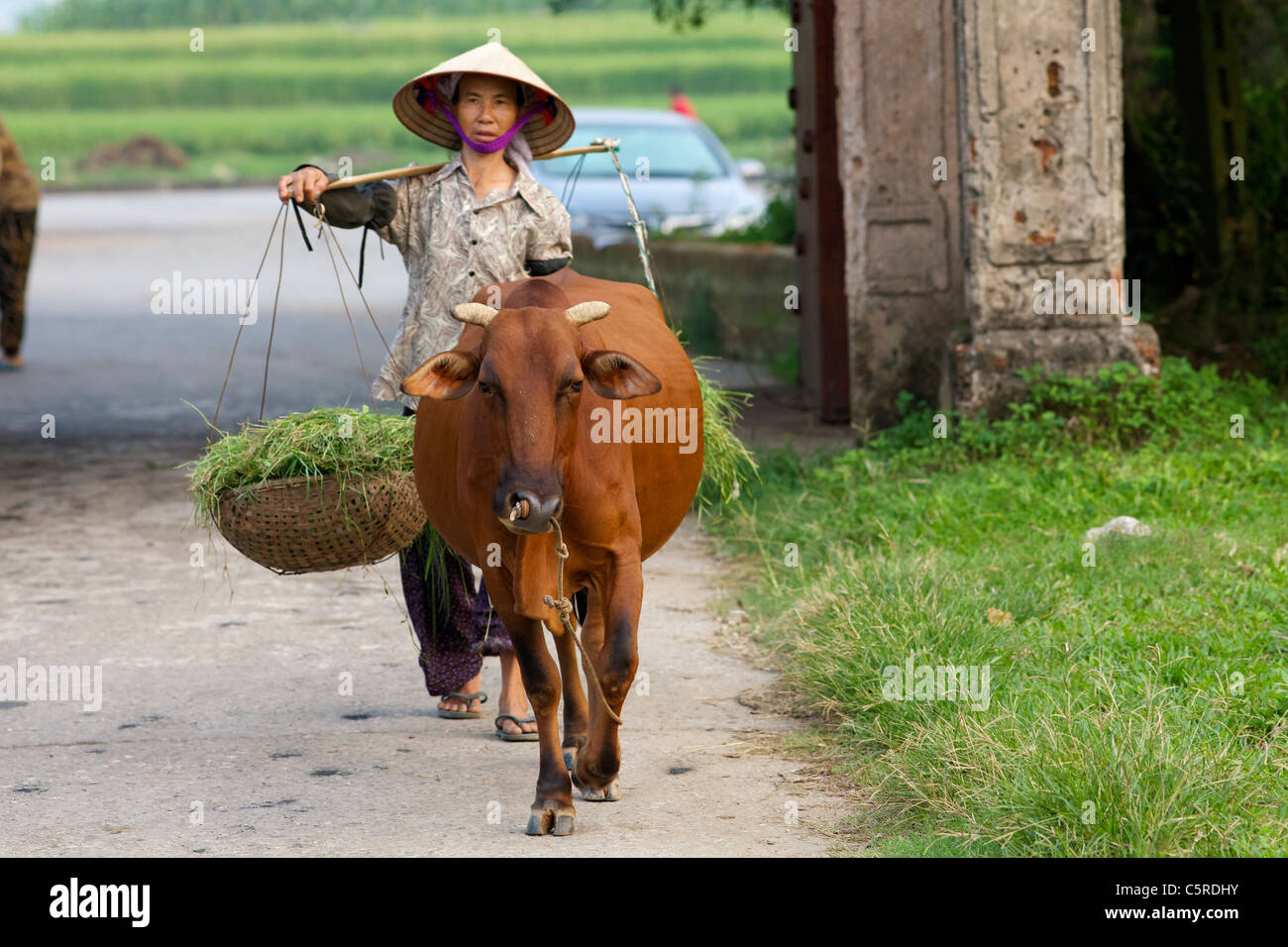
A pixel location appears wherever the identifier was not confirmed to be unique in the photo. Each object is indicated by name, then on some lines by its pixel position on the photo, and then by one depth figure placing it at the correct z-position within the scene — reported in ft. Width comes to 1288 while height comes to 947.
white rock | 42.67
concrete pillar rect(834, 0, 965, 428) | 58.13
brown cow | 26.66
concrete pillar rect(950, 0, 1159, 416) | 52.03
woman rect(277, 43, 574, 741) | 33.83
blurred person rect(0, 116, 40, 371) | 79.61
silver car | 97.66
